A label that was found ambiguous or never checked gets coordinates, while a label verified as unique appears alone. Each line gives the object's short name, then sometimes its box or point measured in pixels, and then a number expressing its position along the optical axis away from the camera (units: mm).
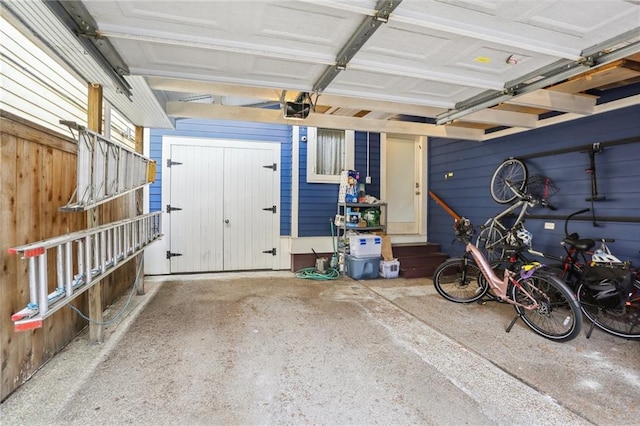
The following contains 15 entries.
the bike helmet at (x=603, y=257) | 3027
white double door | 5098
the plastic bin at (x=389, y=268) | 5082
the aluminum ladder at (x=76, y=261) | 1485
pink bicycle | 2750
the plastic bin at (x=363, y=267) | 4973
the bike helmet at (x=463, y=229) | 4041
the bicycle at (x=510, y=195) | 3953
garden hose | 5004
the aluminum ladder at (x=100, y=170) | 1897
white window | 5508
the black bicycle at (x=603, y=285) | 2762
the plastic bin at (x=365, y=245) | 4965
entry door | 6172
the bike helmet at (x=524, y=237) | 3872
